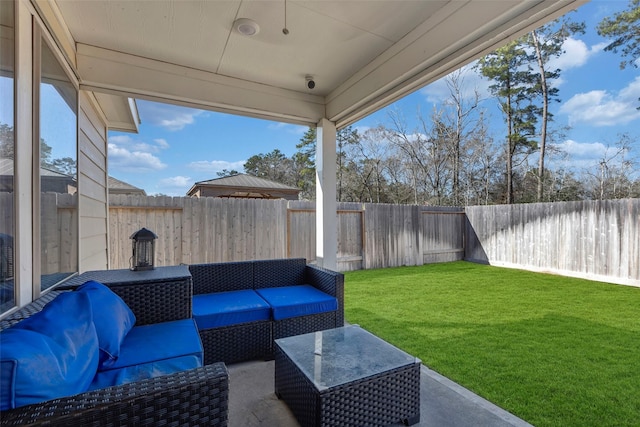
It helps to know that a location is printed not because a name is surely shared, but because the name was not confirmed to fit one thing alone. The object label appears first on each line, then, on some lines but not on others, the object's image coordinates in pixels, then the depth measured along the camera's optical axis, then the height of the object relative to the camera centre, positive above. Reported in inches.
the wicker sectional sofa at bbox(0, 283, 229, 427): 36.0 -25.0
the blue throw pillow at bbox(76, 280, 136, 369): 60.4 -22.7
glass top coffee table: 59.8 -35.9
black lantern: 101.4 -10.7
